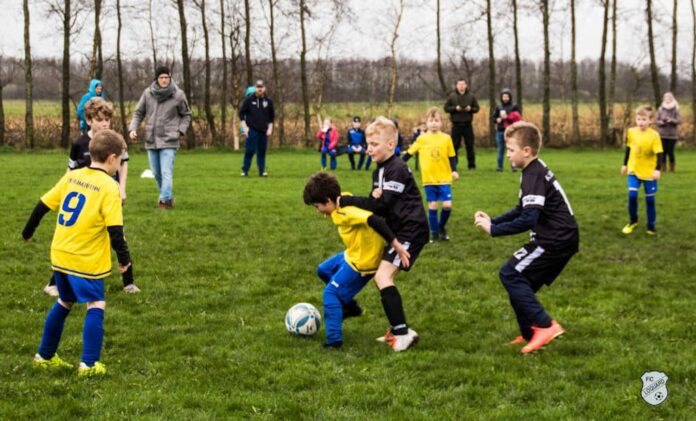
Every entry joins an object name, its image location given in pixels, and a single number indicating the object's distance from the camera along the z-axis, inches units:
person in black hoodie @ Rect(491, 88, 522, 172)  756.6
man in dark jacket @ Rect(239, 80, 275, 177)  700.7
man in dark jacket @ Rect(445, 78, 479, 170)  756.6
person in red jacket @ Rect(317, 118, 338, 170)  887.1
